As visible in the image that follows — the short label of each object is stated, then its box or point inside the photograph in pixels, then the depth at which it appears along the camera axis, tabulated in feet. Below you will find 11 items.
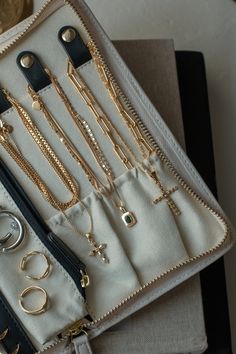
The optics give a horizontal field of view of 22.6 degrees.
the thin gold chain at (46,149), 2.27
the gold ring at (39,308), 2.18
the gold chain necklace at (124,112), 2.29
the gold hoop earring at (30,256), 2.21
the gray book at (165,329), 2.33
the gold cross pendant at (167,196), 2.28
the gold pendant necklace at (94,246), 2.24
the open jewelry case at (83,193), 2.21
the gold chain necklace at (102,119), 2.29
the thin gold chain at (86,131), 2.28
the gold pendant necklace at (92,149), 2.27
